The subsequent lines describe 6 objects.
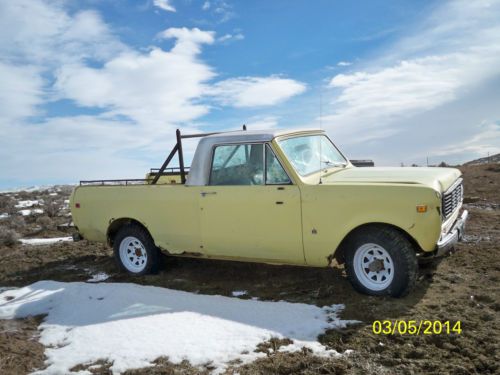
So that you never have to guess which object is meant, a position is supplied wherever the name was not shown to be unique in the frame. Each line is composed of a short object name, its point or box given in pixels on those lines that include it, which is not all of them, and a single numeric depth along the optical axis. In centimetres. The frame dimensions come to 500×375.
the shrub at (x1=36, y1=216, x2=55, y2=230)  1156
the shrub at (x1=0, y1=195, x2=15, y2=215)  1516
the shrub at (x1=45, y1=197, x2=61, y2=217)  1357
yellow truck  466
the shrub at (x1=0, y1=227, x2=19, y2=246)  959
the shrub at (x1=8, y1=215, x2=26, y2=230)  1171
